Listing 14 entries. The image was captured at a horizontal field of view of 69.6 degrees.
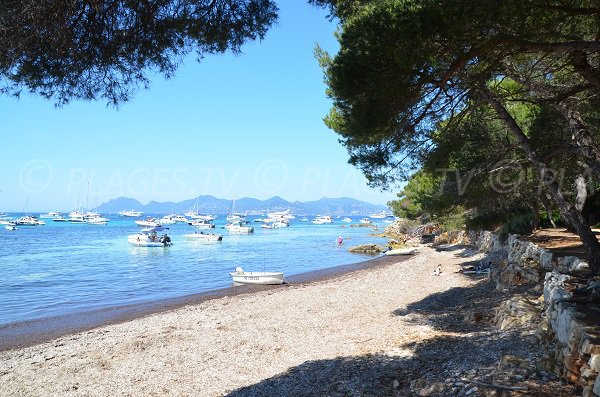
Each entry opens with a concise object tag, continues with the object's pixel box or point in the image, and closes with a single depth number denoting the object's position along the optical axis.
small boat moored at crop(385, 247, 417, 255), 32.37
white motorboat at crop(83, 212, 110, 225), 108.04
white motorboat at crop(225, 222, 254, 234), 73.88
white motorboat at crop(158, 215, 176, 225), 118.16
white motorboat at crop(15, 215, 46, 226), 92.50
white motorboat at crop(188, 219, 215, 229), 86.85
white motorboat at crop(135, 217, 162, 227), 88.00
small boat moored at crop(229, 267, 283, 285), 21.25
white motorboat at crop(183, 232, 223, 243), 52.66
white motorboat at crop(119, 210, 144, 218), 165.12
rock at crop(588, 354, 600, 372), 3.62
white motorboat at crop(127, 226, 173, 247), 43.97
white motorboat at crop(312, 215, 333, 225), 130.12
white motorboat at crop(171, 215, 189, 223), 125.56
